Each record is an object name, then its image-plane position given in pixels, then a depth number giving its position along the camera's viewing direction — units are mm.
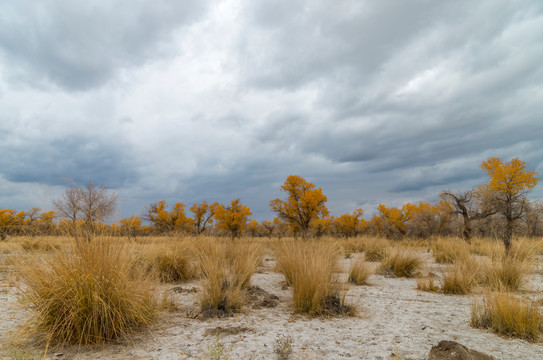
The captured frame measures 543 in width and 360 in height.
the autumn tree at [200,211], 45250
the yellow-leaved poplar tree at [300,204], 27647
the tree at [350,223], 49188
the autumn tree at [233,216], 36375
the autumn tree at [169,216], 43406
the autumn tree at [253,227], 48562
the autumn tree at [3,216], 33378
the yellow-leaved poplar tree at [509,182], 11039
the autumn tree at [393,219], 42381
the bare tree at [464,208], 15852
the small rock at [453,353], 2689
